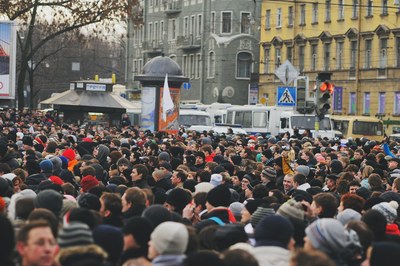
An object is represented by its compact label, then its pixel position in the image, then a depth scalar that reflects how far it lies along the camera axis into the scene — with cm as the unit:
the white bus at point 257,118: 5778
